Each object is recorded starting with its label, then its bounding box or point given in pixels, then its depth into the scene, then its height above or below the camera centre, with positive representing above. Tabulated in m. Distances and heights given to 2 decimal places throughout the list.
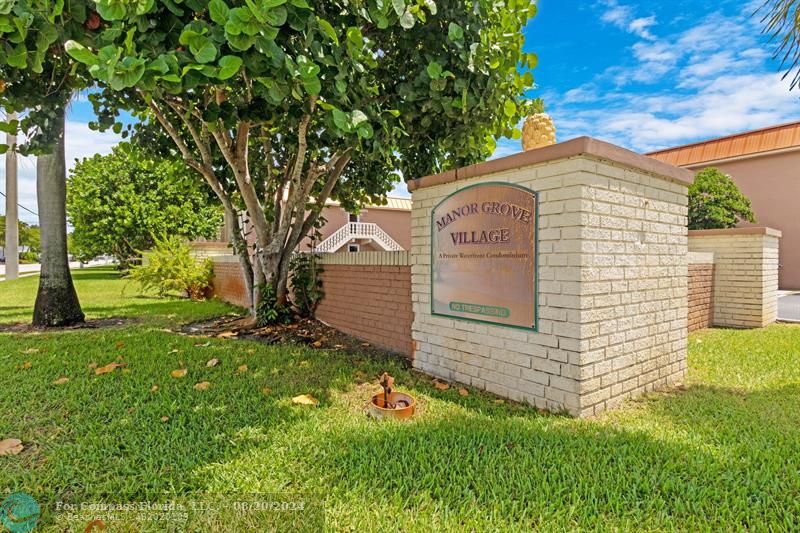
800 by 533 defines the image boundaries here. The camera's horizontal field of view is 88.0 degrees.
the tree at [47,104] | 2.72 +1.54
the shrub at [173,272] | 11.36 -0.27
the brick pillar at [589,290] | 3.19 -0.22
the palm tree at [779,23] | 3.50 +2.10
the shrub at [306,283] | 6.82 -0.33
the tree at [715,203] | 12.09 +1.83
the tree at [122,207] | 20.34 +2.75
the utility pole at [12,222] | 17.61 +1.75
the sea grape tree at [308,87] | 2.66 +1.63
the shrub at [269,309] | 6.58 -0.74
